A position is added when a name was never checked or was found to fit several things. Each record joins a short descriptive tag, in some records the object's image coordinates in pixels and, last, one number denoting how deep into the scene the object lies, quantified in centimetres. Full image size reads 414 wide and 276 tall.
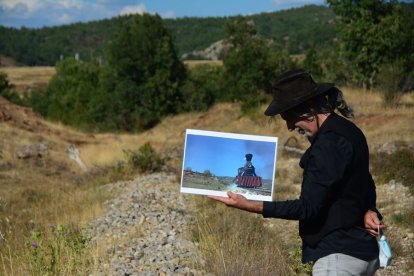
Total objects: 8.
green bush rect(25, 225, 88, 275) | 585
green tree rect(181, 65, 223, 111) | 4647
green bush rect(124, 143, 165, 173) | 1781
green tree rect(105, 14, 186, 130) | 4641
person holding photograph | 337
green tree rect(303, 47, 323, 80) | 4374
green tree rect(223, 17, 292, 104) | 3928
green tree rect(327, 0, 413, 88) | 2941
